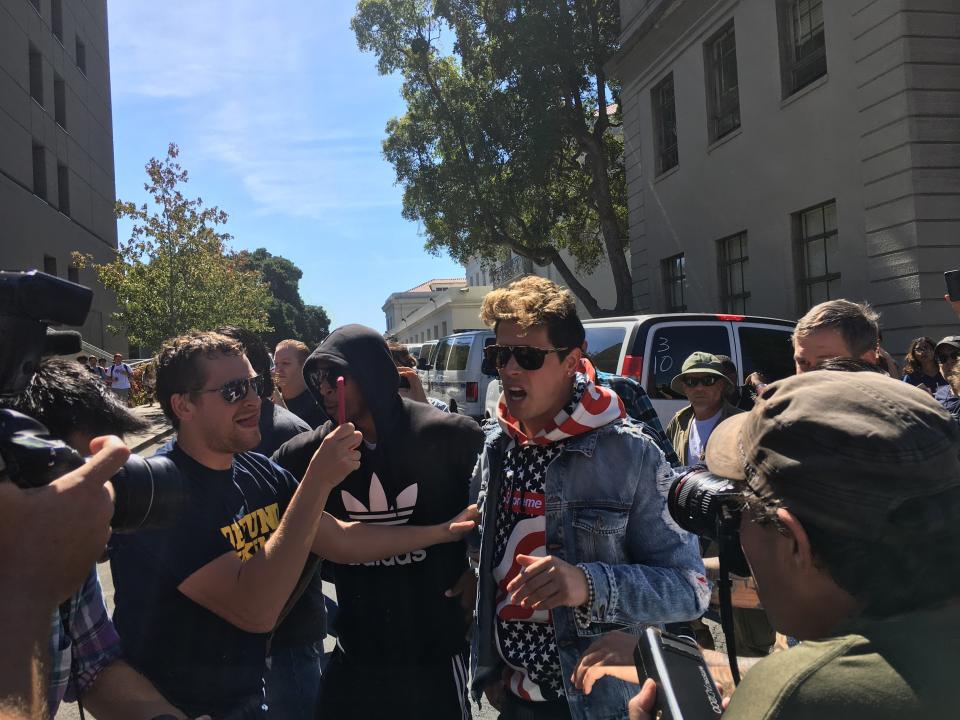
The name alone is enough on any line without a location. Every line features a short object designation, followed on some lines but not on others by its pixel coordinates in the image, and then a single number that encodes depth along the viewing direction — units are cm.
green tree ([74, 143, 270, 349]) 2531
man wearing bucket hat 504
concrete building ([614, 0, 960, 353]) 1083
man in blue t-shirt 217
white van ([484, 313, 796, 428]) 744
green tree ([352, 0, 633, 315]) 2038
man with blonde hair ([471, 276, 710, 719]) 215
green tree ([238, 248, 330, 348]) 6650
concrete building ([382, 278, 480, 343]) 6016
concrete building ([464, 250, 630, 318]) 2941
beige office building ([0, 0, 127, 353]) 2438
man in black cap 104
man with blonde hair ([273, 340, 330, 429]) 574
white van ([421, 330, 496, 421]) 1332
